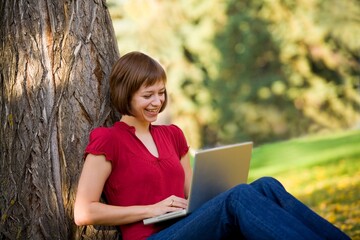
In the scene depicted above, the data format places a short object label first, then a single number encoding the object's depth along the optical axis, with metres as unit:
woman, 2.68
